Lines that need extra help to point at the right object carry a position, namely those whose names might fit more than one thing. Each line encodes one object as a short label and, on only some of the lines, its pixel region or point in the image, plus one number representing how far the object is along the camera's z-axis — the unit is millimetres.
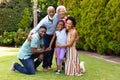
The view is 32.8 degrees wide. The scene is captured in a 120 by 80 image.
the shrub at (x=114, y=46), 7391
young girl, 5219
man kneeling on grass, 5151
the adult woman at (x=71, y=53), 5176
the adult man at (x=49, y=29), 5303
